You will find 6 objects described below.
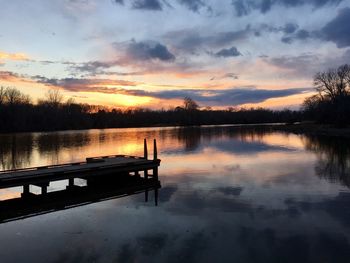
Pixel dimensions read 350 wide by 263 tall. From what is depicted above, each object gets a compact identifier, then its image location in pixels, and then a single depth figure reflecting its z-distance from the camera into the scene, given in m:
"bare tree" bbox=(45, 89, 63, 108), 132.43
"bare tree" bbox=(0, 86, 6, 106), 102.12
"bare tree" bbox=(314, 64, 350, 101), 88.75
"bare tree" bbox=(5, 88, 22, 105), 104.45
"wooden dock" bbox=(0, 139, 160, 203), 14.71
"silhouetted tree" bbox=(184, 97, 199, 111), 177.00
